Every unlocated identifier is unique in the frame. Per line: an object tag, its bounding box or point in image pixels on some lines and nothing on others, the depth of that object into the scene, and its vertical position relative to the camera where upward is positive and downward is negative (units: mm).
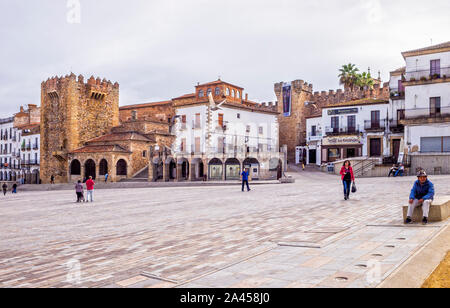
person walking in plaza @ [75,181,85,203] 21222 -1561
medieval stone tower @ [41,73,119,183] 53438 +6511
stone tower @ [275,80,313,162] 58719 +6066
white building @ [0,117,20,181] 71062 +2139
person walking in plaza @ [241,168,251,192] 23203 -919
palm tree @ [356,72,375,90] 56388 +11283
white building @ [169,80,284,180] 40312 +2826
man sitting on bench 8555 -813
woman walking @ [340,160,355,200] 14578 -620
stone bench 8617 -1157
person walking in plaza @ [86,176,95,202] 21031 -1287
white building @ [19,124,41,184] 61447 +1559
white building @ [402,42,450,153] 33188 +5154
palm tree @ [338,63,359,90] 57281 +12140
